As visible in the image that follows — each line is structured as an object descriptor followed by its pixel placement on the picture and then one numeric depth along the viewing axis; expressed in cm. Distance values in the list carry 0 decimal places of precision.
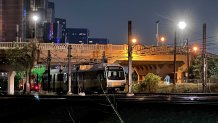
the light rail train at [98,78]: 5915
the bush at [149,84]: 6625
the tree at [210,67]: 8912
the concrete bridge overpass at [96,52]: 8808
